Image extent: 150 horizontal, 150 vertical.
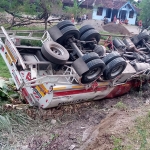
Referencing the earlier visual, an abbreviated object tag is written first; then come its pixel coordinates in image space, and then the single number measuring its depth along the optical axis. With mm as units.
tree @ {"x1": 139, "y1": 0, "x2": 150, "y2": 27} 13866
